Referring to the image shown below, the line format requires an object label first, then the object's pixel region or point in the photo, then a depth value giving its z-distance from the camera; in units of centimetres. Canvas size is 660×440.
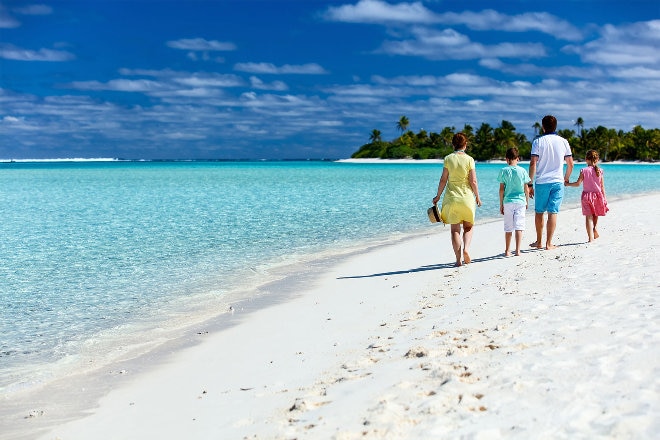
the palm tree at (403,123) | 18125
